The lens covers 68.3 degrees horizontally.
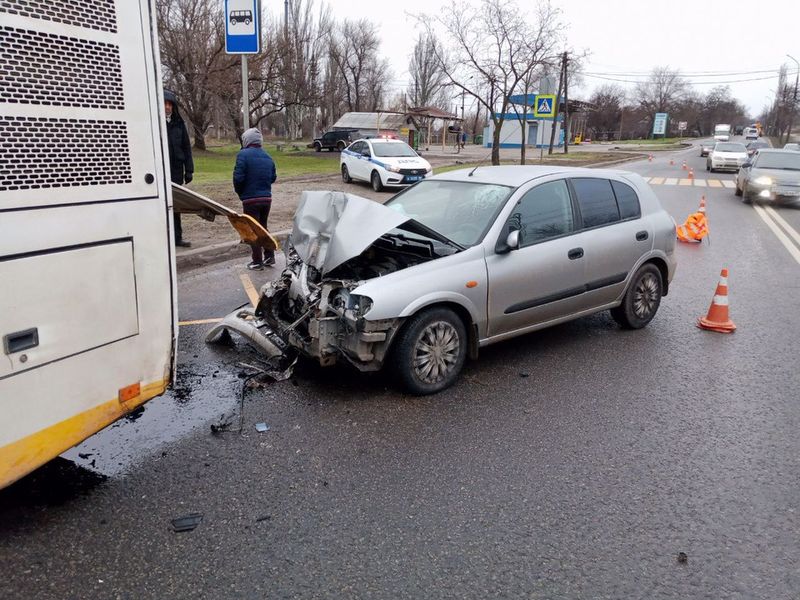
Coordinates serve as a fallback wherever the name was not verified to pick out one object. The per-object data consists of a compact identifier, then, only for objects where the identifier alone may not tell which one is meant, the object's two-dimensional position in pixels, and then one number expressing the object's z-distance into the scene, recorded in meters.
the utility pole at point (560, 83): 44.08
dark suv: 39.04
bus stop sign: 7.86
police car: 17.59
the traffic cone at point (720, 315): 6.15
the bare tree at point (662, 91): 107.88
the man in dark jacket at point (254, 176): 7.86
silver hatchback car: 4.28
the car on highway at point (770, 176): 16.58
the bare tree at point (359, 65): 65.31
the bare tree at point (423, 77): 76.19
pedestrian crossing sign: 25.12
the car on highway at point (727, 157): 30.62
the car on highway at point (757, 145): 39.53
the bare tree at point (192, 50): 29.89
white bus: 2.46
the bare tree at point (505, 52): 24.42
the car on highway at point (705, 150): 45.76
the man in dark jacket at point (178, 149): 8.43
